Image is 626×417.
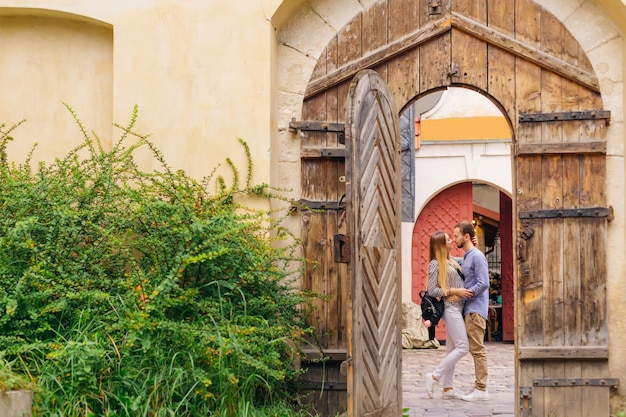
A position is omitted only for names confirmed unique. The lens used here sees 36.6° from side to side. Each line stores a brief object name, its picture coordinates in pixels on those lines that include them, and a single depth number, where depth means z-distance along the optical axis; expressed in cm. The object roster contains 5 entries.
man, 896
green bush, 584
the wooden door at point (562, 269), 742
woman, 896
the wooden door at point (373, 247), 638
